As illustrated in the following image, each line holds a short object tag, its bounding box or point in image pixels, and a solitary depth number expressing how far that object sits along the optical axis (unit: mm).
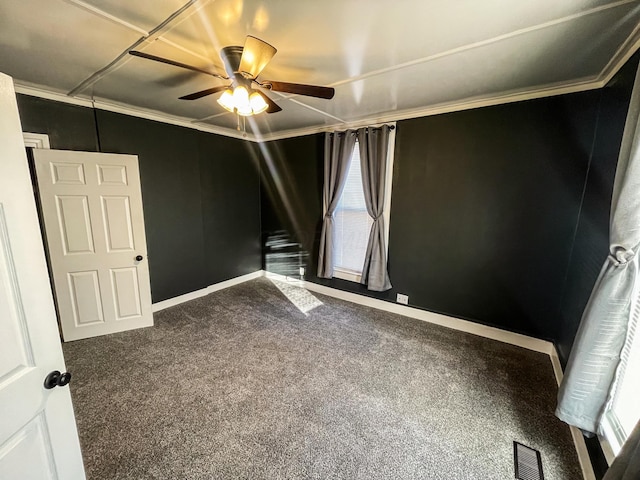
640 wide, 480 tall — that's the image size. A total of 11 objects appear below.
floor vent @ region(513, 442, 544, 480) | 1437
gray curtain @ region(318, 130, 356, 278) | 3420
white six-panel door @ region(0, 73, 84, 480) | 824
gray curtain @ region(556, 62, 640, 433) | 1198
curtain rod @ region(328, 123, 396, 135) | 3098
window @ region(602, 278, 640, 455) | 1229
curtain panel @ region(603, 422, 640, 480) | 849
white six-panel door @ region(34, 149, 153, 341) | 2494
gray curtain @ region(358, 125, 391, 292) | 3168
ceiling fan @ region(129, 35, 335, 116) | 1454
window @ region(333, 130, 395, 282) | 3482
